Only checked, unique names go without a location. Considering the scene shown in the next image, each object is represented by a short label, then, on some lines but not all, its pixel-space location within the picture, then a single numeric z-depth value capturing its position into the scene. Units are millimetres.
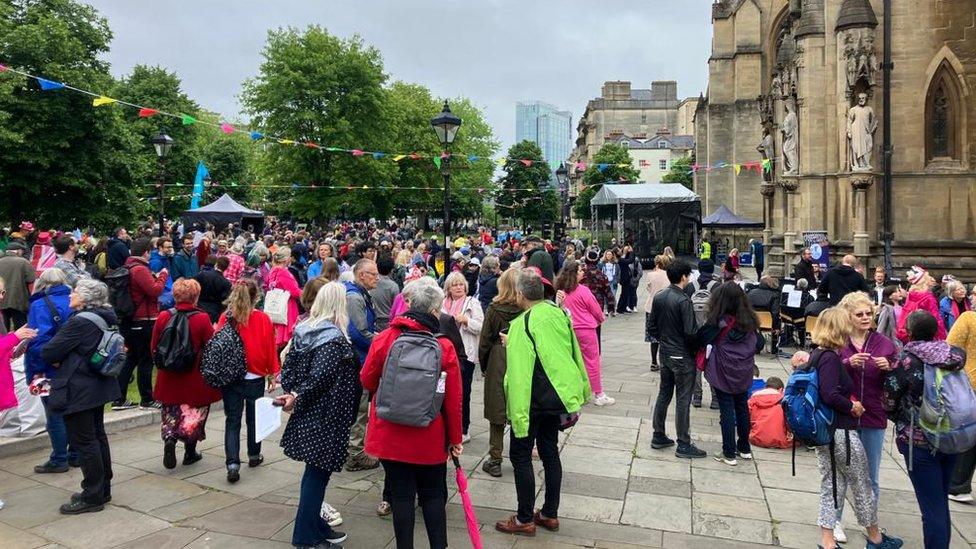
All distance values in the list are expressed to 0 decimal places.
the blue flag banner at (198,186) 28431
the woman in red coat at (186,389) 6023
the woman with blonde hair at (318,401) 4508
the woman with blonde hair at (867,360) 4570
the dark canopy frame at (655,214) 28688
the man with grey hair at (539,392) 4824
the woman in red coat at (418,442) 4062
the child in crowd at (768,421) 7191
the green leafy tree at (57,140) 20062
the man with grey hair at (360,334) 6219
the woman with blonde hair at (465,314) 6738
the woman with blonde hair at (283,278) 8812
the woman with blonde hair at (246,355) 5953
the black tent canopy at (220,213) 27375
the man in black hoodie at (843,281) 10852
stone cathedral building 15555
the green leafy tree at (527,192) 78519
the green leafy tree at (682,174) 70125
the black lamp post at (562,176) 27603
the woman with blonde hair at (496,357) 5539
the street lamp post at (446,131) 12031
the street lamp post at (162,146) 16359
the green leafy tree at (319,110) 39875
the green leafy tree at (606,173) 63719
